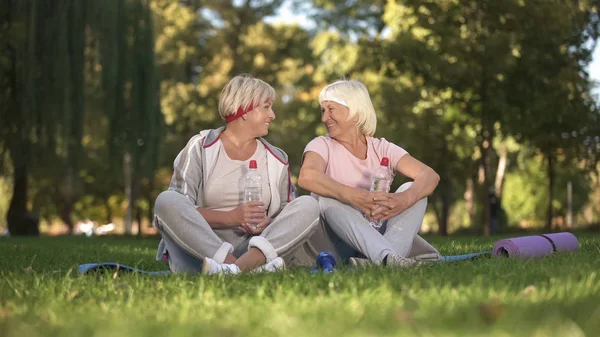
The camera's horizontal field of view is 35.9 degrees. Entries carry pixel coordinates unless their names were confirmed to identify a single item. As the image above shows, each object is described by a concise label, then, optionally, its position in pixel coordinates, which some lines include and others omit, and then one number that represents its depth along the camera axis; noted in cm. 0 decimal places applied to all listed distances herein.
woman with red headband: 577
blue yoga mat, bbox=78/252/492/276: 540
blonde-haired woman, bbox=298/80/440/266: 604
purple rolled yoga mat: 631
